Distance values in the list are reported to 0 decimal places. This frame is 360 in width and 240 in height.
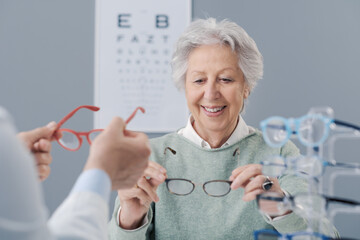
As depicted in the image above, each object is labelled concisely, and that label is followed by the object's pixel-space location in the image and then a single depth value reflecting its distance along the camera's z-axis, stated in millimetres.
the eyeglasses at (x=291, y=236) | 711
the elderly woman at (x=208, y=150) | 1446
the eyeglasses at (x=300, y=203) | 720
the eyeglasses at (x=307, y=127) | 716
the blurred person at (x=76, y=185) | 482
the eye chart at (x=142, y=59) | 2363
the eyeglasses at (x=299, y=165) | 728
